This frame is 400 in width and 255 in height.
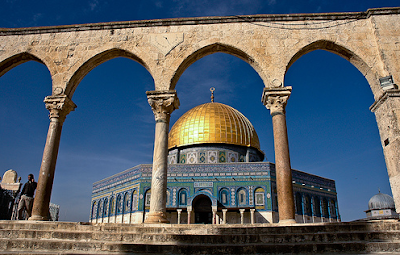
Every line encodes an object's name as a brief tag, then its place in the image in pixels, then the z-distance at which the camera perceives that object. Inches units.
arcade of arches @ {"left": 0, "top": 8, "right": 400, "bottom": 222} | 320.5
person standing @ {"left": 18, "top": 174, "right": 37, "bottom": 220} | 331.0
